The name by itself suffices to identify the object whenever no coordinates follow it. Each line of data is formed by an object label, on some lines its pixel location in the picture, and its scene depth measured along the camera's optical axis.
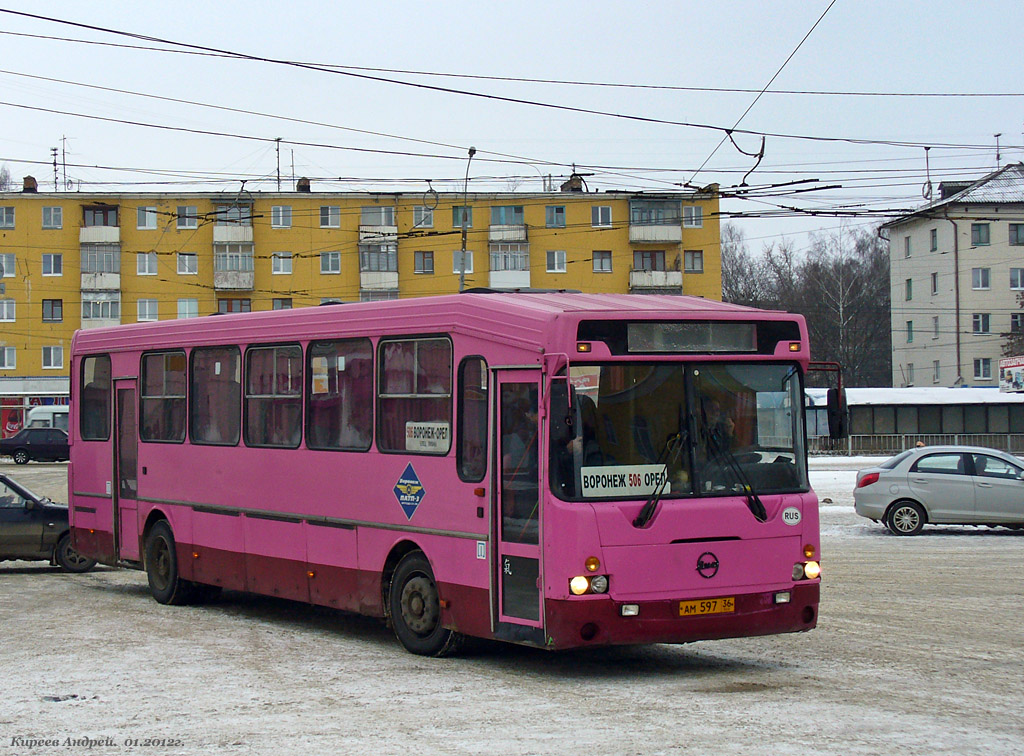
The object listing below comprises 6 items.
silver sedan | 22.45
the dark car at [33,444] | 58.88
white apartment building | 75.50
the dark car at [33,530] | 17.94
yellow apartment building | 74.50
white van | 65.50
